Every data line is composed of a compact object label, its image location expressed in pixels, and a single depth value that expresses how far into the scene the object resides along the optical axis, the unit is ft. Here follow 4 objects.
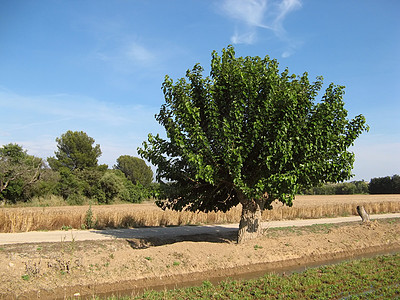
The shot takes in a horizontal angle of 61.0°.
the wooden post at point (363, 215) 75.00
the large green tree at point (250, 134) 38.68
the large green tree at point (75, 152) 189.42
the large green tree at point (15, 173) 125.39
